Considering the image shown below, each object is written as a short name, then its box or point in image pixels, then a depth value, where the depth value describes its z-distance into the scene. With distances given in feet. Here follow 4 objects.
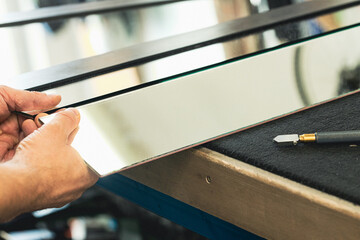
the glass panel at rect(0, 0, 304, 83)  4.40
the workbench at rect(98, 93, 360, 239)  2.95
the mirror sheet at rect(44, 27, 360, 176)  3.25
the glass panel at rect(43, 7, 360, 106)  3.66
